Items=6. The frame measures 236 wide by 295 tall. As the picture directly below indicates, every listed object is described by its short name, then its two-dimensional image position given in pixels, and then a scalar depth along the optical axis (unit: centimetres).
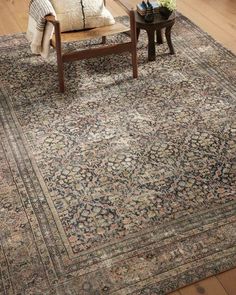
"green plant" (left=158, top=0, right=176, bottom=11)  337
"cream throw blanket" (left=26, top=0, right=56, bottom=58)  308
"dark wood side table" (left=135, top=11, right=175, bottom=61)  339
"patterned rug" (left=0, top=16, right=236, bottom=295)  197
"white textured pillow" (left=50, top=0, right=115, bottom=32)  329
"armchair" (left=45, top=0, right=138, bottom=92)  313
